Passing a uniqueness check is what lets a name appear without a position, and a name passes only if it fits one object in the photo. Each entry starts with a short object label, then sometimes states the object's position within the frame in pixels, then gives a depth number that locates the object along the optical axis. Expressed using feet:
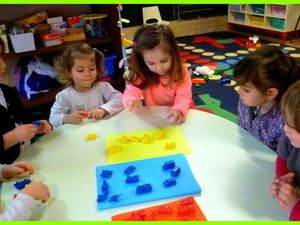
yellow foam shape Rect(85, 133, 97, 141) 3.35
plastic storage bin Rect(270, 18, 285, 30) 11.61
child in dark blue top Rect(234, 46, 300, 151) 3.09
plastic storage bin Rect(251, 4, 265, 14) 12.27
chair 12.11
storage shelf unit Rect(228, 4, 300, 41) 11.42
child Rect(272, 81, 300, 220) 2.24
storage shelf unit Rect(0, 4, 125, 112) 7.19
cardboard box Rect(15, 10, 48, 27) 7.13
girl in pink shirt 3.91
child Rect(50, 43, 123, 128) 4.19
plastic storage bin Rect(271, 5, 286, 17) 11.47
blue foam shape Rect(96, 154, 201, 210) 2.45
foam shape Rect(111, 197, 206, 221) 2.26
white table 2.34
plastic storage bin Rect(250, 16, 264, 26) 12.48
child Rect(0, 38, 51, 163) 3.31
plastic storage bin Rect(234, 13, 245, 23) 13.31
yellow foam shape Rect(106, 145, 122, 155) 3.10
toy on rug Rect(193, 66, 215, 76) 9.23
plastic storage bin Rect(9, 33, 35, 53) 6.75
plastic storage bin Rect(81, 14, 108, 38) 7.44
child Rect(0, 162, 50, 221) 2.28
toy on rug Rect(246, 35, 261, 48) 11.34
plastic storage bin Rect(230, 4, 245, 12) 13.10
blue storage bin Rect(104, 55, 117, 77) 7.66
